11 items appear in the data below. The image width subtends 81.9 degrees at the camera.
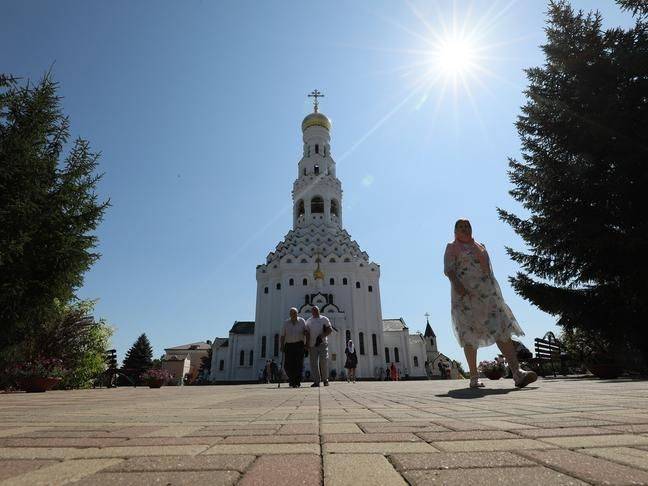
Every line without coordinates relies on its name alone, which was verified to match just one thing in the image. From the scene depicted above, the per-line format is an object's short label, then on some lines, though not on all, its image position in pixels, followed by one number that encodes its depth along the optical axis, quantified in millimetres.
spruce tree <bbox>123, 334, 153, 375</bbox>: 62219
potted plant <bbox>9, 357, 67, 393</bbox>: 11172
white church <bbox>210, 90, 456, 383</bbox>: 45250
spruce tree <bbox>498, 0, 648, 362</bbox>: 11586
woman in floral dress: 6281
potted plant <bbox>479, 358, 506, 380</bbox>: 11102
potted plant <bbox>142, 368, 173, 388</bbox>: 16938
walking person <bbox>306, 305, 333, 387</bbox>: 10781
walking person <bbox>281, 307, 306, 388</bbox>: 10625
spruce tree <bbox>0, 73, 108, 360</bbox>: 8648
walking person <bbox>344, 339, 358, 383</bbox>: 19547
